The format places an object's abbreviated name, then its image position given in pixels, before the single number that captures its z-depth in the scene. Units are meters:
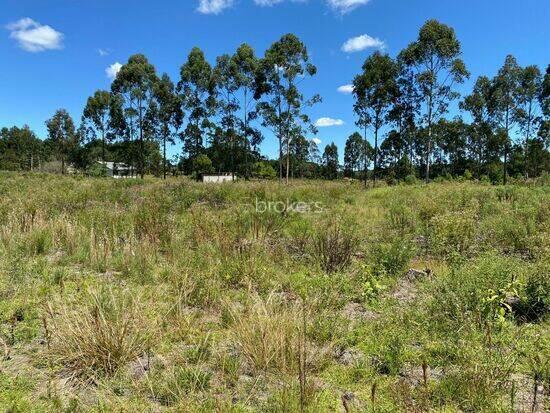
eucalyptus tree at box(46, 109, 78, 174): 57.34
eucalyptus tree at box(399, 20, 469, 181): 28.62
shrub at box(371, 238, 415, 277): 5.27
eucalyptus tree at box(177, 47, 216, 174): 40.72
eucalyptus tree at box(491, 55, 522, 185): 37.19
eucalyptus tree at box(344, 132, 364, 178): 80.69
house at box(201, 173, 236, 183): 35.21
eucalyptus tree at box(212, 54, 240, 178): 38.12
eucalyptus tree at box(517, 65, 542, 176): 36.72
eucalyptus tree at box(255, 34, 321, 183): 33.12
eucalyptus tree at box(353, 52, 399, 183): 32.50
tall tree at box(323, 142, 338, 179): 80.19
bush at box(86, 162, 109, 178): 38.22
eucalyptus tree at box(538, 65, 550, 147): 36.06
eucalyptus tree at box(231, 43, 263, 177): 37.00
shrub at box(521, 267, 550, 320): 3.77
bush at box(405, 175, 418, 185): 27.69
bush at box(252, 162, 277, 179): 55.73
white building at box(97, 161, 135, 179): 55.46
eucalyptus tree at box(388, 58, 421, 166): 34.22
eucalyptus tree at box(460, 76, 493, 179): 40.31
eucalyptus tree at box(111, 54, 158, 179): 41.66
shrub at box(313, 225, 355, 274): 5.45
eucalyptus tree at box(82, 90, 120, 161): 50.58
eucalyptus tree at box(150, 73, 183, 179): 43.75
